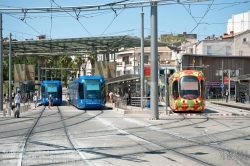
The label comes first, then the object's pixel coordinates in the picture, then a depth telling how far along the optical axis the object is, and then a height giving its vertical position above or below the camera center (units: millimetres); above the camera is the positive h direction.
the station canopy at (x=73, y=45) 51219 +4933
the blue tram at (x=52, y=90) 47875 -362
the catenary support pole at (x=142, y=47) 37981 +3270
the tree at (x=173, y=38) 105788 +11431
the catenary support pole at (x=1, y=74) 35062 +940
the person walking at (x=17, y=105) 28278 -1145
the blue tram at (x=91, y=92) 37719 -433
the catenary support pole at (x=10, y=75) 39719 +984
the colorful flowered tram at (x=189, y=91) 30500 -268
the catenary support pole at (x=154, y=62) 24797 +1335
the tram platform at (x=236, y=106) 39831 -1746
